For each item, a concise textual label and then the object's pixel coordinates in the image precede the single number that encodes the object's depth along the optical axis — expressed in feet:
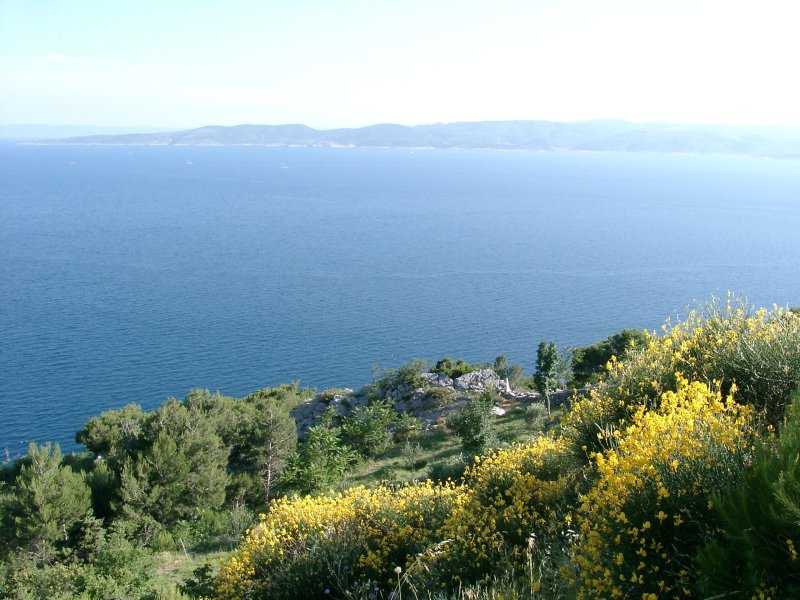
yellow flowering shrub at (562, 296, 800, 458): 28.58
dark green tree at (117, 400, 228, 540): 66.59
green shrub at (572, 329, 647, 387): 115.65
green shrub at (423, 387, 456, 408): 115.96
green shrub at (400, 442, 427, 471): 77.75
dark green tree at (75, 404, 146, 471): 95.04
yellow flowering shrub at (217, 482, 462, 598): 29.66
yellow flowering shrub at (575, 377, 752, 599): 18.31
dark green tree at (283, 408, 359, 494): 74.28
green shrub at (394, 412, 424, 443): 97.19
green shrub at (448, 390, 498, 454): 75.72
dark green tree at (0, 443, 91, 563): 57.52
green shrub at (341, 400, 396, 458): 91.50
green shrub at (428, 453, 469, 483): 54.70
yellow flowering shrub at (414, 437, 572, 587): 26.40
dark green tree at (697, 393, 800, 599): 15.02
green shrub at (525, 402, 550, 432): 80.74
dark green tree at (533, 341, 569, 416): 105.91
